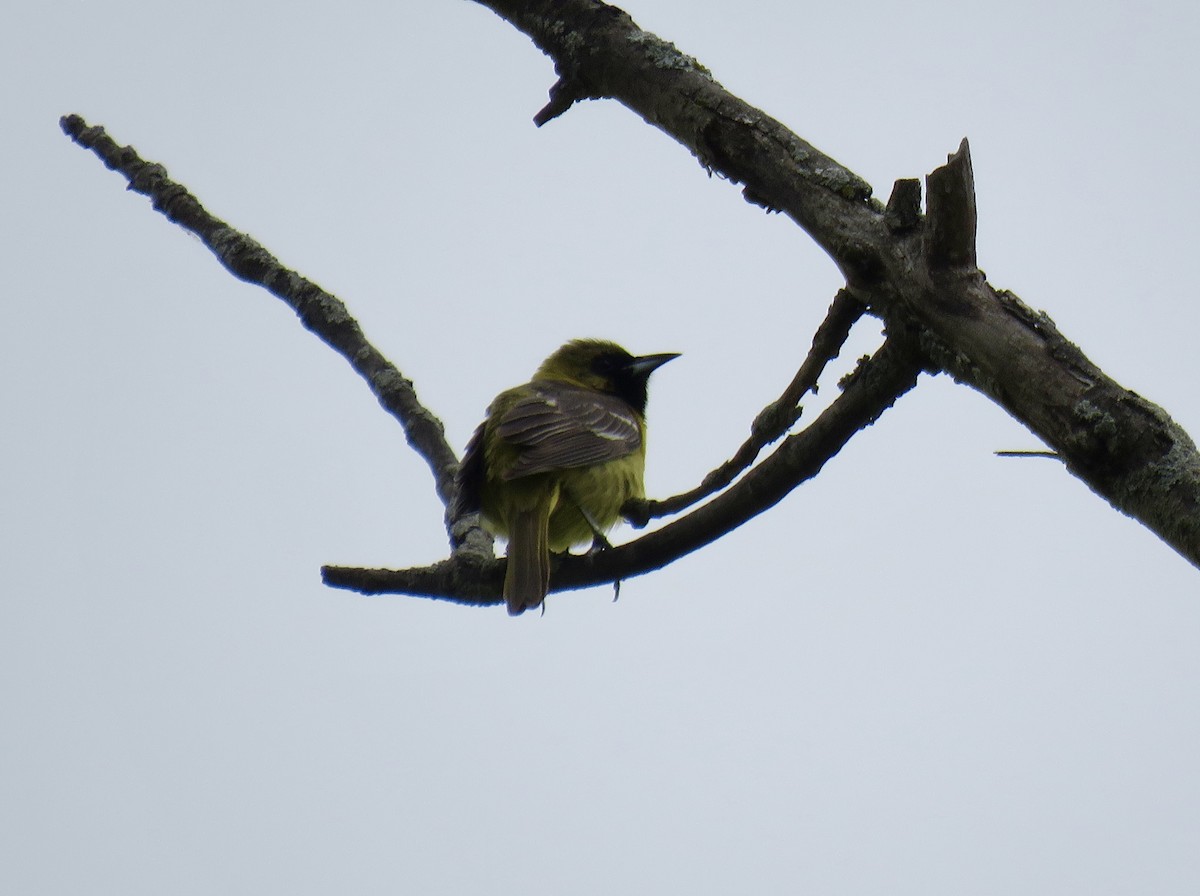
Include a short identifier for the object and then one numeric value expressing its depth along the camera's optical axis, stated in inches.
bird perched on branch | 394.3
